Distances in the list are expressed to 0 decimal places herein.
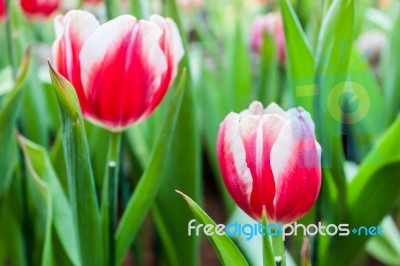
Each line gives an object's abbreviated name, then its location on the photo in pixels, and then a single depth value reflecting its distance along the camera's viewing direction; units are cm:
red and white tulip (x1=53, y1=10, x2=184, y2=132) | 55
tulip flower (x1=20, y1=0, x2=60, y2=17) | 80
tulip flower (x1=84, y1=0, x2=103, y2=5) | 91
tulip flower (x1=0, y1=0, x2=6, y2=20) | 83
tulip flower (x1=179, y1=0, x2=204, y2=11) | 126
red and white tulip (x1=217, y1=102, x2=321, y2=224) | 50
